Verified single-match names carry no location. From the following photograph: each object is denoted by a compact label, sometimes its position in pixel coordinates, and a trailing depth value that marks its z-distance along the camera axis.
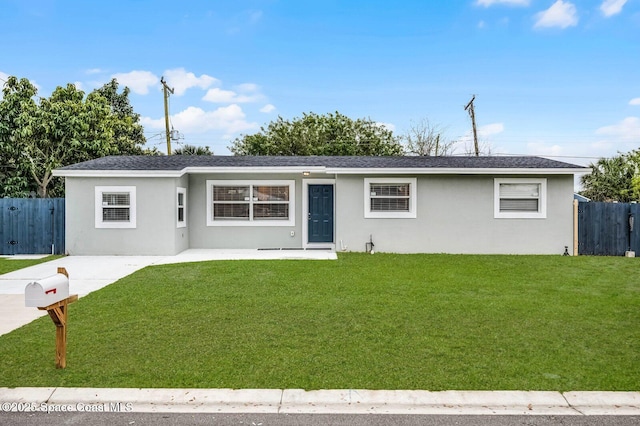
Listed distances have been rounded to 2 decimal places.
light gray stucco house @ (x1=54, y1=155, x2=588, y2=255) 12.77
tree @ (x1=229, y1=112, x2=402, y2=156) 34.53
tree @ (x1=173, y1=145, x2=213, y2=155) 34.16
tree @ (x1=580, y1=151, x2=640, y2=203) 31.36
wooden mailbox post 3.82
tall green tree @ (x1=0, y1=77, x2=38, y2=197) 18.95
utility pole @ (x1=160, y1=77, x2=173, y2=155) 24.55
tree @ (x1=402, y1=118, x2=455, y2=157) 33.28
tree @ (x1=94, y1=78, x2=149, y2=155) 25.67
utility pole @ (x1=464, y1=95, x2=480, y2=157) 26.59
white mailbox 3.81
